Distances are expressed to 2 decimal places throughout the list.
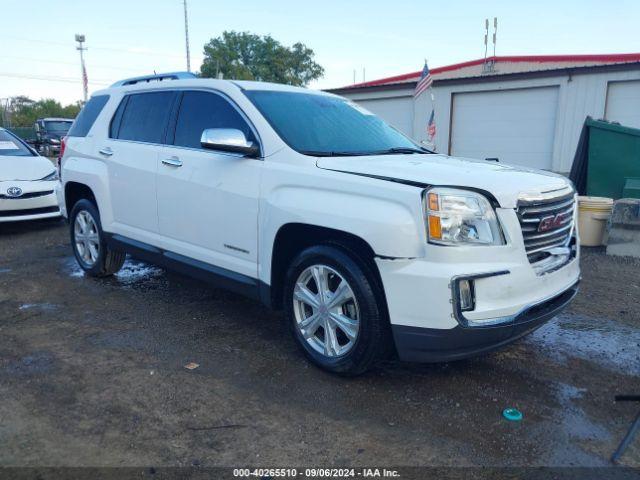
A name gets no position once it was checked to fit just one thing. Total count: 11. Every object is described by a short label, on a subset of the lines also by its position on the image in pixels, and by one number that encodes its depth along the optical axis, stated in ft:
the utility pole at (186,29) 122.51
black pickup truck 73.30
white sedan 25.31
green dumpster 26.58
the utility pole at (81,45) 152.00
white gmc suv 9.42
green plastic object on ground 9.66
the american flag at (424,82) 44.09
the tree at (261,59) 170.09
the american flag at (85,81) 125.08
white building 43.27
